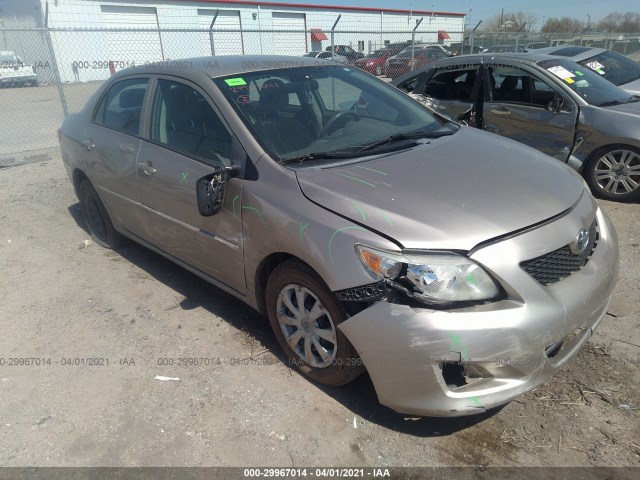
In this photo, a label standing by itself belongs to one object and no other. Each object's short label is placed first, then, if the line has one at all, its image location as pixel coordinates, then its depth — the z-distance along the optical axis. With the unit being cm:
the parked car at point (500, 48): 1640
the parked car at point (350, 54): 1798
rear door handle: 424
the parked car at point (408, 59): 1561
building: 2252
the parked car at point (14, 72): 1798
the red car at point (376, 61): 1691
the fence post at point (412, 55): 1359
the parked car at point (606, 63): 697
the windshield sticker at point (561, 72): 564
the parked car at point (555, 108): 516
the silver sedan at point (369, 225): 212
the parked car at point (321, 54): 1698
